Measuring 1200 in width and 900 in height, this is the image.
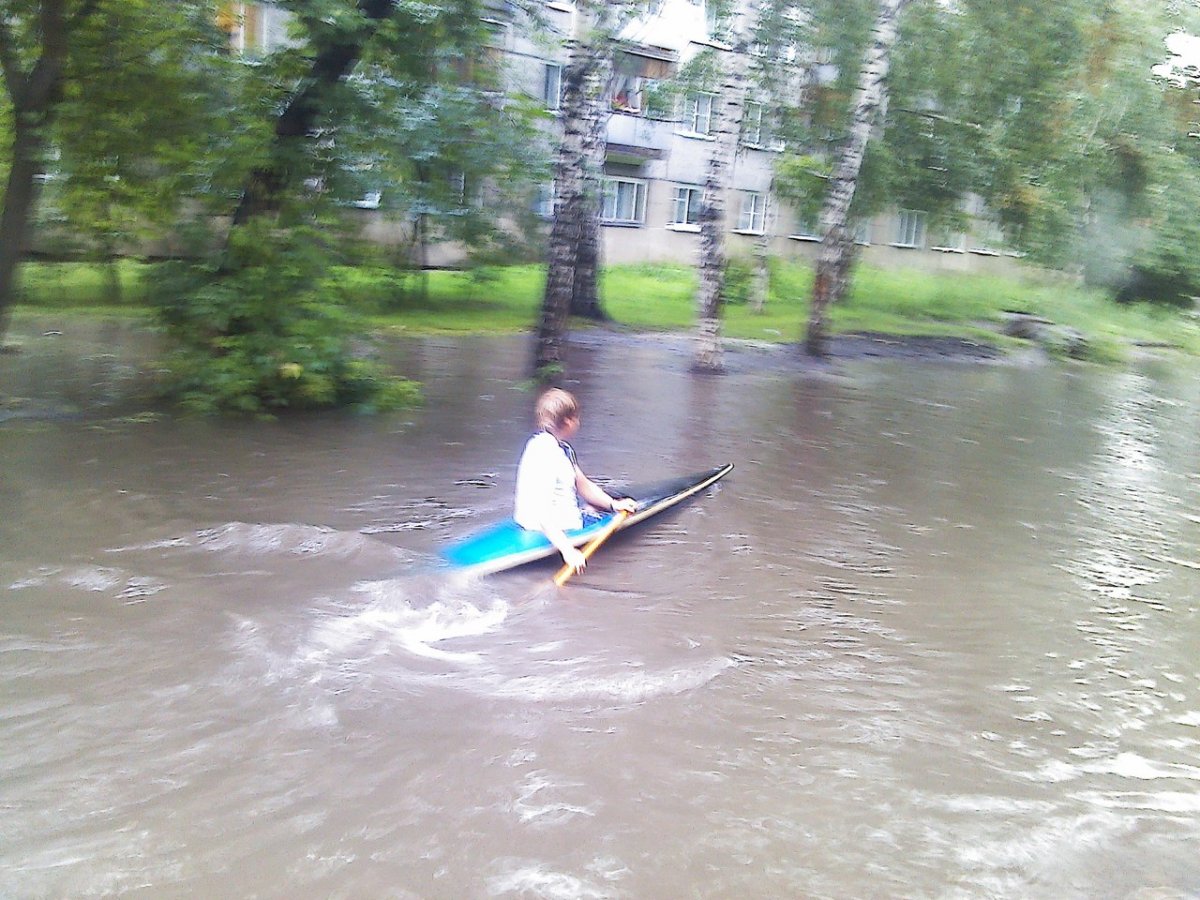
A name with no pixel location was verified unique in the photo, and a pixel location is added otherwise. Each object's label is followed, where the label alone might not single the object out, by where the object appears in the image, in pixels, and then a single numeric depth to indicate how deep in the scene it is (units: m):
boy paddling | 7.13
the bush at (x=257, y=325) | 10.69
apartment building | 27.91
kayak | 7.03
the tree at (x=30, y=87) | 9.65
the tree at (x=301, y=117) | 10.77
